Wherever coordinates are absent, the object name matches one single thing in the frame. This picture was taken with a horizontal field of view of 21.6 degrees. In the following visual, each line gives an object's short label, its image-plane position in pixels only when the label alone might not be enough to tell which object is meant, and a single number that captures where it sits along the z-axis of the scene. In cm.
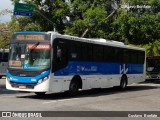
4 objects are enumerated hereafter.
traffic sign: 3455
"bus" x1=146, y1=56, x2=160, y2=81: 3778
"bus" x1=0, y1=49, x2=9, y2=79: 3878
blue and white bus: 1805
